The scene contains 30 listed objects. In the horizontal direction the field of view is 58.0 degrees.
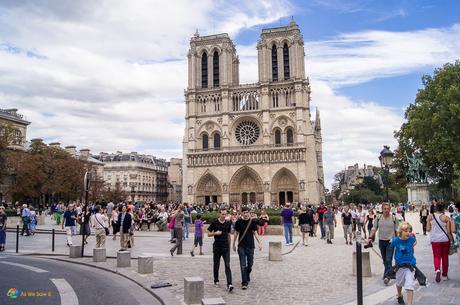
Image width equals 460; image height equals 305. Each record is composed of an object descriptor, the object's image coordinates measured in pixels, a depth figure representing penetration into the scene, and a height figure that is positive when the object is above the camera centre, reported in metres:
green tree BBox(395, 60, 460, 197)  32.25 +6.49
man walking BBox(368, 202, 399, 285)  9.22 -0.57
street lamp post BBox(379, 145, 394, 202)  12.95 +1.43
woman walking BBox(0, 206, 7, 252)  15.49 -0.81
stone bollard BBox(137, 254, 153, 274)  10.30 -1.44
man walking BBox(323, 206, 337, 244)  18.27 -0.79
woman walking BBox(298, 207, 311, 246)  16.66 -0.81
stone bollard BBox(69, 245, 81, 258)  13.41 -1.40
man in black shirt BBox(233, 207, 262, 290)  8.90 -0.72
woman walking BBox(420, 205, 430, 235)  19.34 -0.62
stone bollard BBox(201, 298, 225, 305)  6.07 -1.41
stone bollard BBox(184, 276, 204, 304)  7.21 -1.47
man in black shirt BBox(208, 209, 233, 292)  8.87 -0.78
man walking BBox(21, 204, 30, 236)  20.59 -0.50
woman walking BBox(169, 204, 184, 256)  14.07 -0.74
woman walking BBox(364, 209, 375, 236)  19.22 -0.63
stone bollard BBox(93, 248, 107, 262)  12.38 -1.42
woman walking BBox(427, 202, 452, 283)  8.95 -0.77
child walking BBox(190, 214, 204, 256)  14.16 -0.93
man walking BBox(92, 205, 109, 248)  14.08 -0.68
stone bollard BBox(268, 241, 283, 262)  12.35 -1.37
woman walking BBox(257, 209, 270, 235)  18.32 -1.20
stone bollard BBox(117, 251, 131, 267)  11.28 -1.41
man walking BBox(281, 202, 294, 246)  16.80 -0.75
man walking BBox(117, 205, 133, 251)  14.67 -0.75
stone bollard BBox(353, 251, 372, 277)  9.65 -1.43
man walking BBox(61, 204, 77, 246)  16.22 -0.55
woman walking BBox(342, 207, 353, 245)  17.12 -0.76
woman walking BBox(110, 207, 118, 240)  19.62 -0.71
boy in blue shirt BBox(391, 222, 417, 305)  6.56 -0.92
